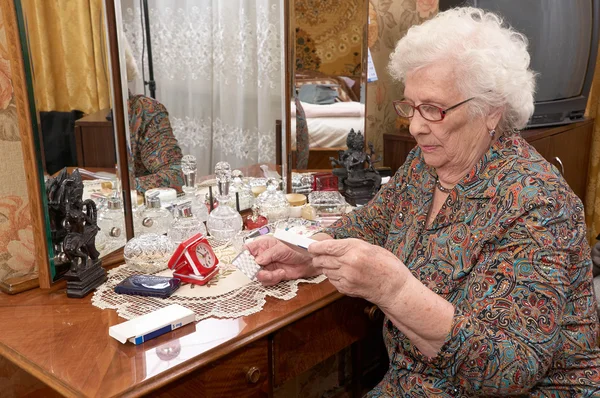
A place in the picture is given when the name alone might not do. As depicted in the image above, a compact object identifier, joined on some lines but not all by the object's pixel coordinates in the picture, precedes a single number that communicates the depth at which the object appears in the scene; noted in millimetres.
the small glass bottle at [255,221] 1926
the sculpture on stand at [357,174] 2245
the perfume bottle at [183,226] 1726
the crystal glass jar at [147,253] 1550
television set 2756
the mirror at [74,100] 1385
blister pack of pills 1523
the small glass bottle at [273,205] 2004
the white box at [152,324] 1202
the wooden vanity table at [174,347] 1105
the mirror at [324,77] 2199
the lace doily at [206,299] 1354
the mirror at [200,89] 1689
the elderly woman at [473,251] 1171
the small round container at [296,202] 2080
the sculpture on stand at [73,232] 1414
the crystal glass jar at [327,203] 2133
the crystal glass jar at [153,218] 1725
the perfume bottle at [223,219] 1808
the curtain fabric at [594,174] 3615
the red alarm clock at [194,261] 1491
